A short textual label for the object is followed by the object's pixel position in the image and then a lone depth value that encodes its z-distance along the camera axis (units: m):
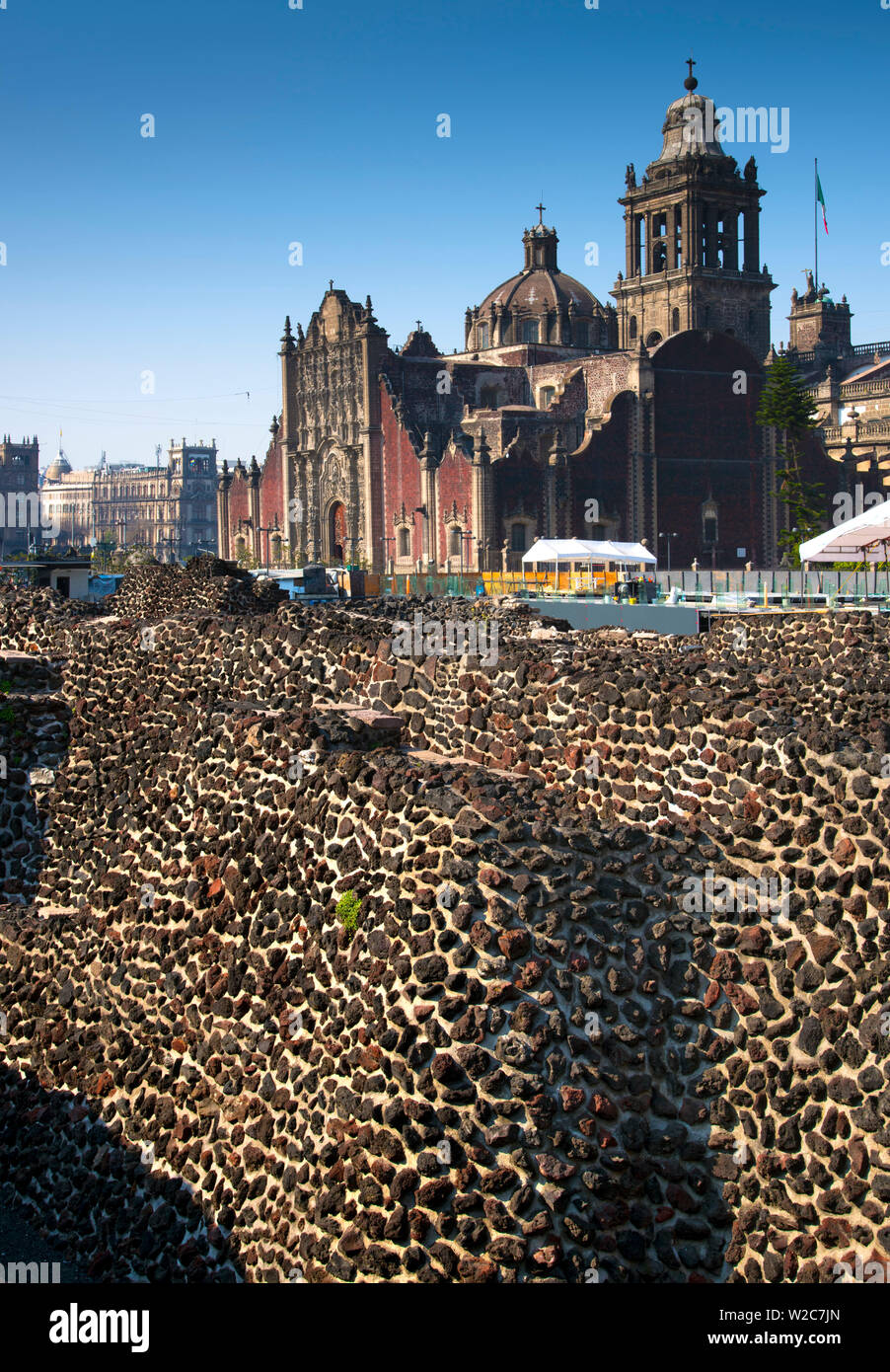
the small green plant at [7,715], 16.83
